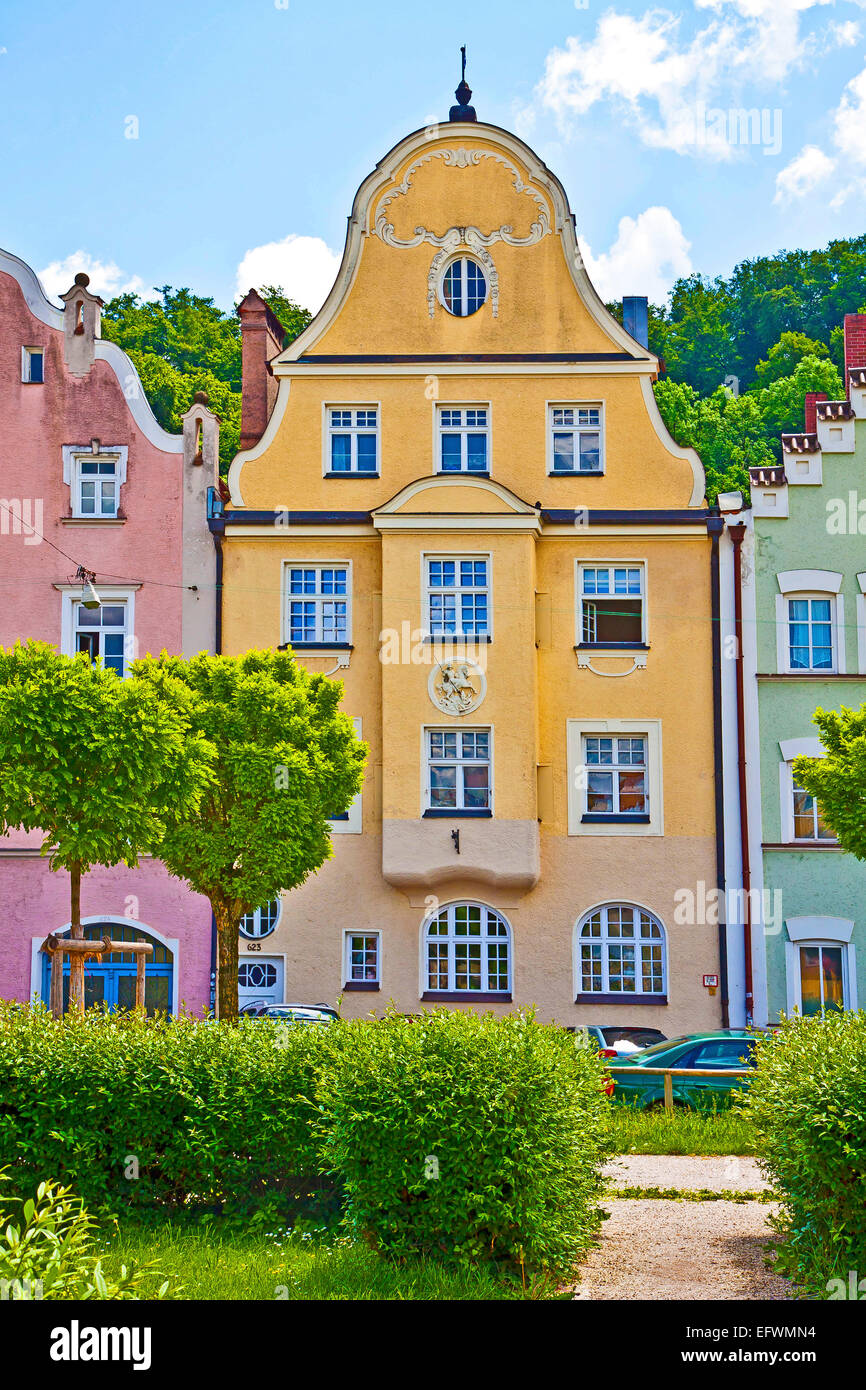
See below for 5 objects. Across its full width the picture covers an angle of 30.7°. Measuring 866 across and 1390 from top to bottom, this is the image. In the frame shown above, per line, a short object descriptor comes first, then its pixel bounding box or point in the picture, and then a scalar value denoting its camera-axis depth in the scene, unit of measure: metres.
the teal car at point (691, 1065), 21.66
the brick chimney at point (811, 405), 33.94
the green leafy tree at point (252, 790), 23.50
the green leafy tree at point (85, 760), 20.14
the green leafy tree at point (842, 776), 23.80
